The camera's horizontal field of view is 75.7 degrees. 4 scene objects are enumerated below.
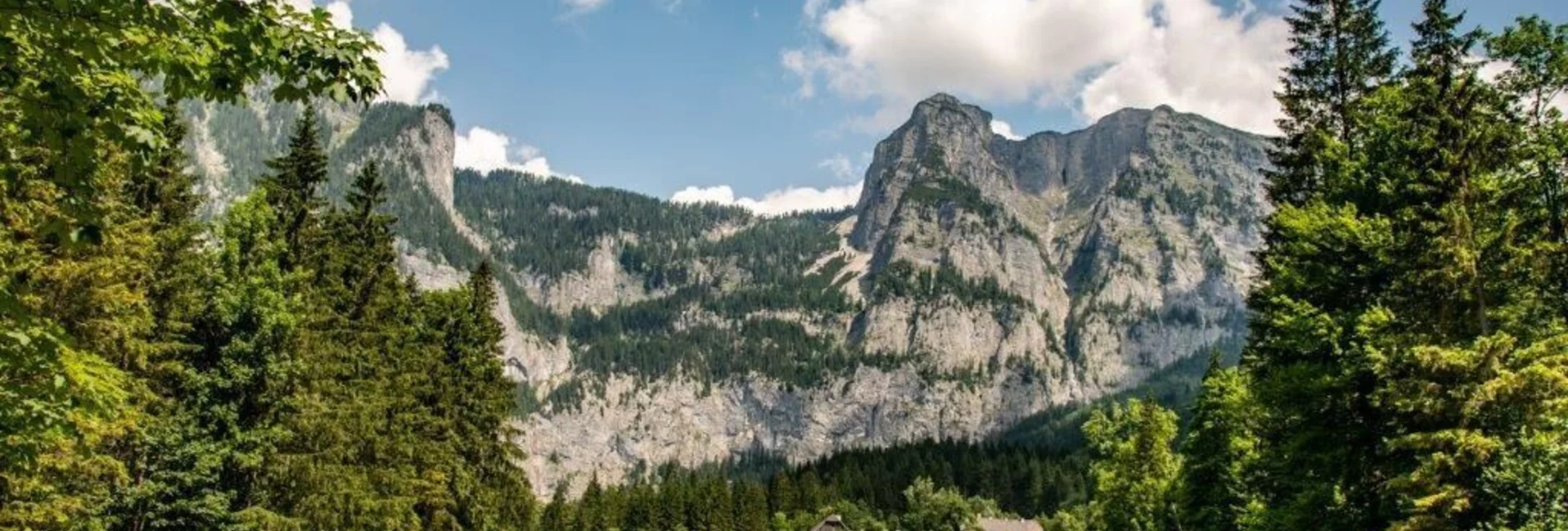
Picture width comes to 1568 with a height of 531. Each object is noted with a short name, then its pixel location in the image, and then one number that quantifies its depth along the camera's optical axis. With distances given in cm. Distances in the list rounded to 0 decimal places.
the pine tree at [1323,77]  3109
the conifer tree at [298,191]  3100
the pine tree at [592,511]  11281
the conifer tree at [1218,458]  3822
